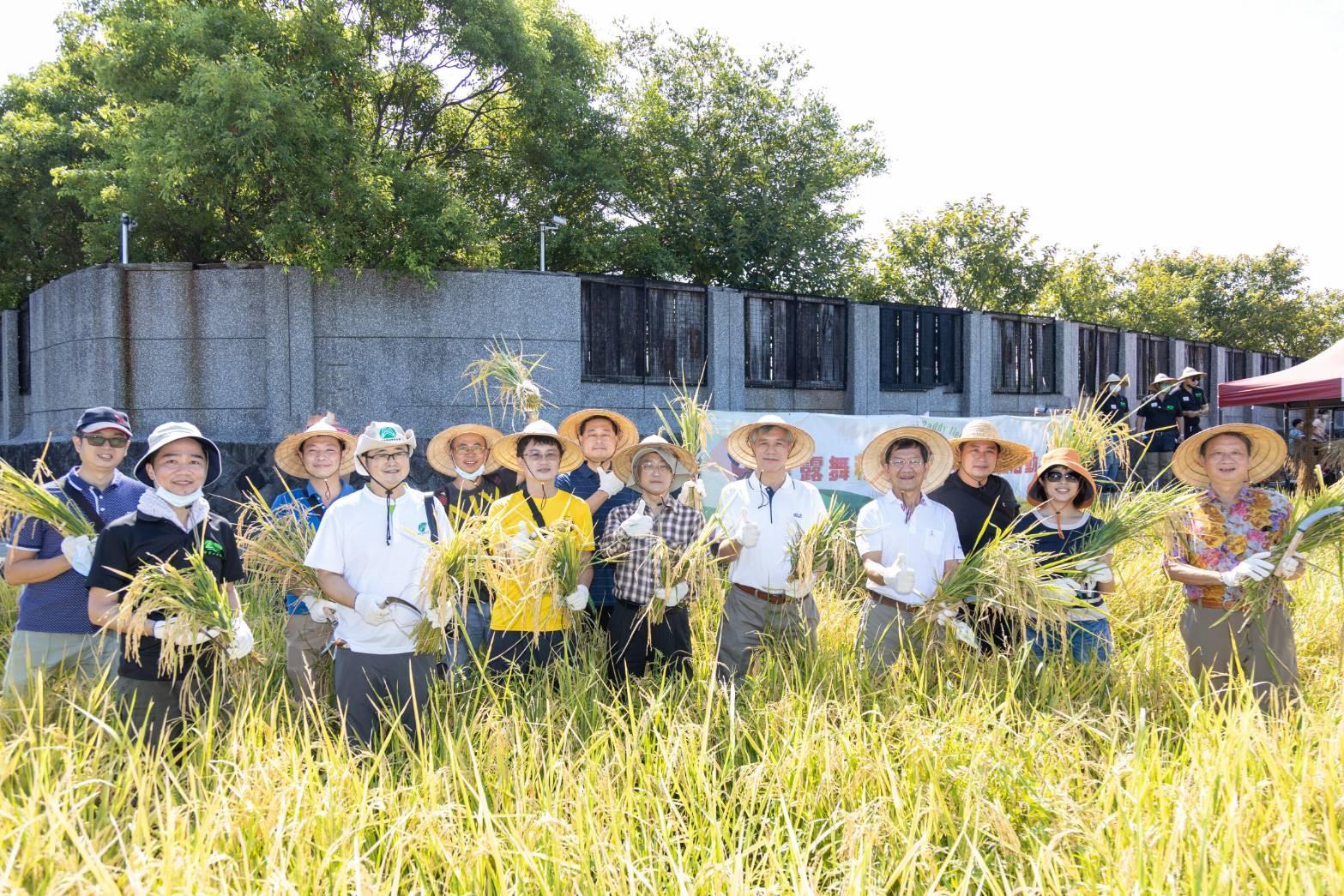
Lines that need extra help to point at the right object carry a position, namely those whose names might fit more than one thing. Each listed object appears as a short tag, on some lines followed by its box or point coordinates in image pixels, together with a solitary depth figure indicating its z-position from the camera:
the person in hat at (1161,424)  12.59
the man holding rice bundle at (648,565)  4.01
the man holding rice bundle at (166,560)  3.12
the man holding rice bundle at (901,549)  4.00
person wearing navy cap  3.55
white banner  8.52
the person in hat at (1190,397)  12.29
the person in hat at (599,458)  4.86
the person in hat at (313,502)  4.00
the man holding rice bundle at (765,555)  4.18
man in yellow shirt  3.76
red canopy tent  11.36
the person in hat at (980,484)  4.53
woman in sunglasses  4.07
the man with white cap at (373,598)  3.46
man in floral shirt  3.78
